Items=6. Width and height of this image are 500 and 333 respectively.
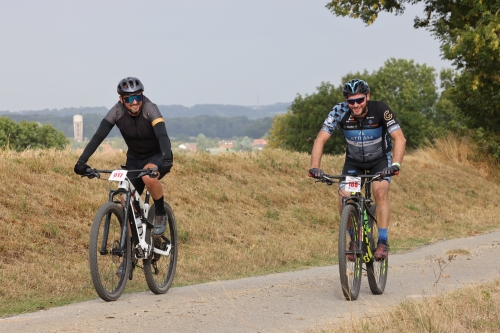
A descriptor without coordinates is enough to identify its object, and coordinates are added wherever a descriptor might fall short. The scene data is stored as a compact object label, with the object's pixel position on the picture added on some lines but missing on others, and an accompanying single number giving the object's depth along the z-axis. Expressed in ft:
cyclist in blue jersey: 50.73
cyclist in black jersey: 49.72
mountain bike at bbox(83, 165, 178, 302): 46.88
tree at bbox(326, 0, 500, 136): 129.93
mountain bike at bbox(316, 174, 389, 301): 47.27
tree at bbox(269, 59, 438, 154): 483.98
